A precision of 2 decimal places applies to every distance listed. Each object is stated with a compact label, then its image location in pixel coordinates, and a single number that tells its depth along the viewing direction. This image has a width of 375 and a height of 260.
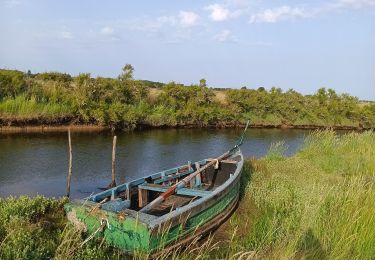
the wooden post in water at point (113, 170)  14.16
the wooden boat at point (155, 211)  6.77
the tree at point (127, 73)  35.66
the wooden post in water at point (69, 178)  12.98
